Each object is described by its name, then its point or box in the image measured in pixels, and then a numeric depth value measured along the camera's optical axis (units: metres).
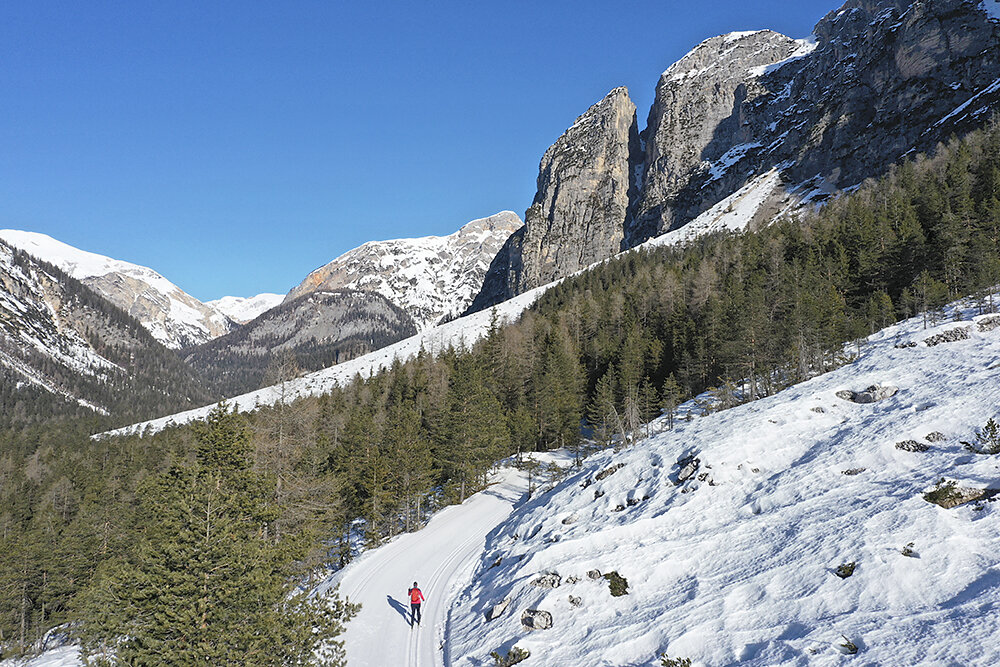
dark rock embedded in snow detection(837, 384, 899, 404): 22.47
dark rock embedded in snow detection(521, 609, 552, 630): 16.02
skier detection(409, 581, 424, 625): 19.78
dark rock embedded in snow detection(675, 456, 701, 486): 21.75
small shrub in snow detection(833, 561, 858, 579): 12.43
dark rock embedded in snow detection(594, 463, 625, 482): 26.55
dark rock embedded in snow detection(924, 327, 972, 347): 26.56
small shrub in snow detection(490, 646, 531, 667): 14.83
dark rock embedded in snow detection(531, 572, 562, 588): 17.73
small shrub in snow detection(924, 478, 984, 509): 13.29
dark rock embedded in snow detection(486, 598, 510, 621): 18.06
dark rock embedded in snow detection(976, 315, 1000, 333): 26.39
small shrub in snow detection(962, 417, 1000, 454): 15.05
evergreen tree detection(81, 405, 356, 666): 13.42
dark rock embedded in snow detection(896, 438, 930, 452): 17.06
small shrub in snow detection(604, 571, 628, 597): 16.27
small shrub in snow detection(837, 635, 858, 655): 9.99
